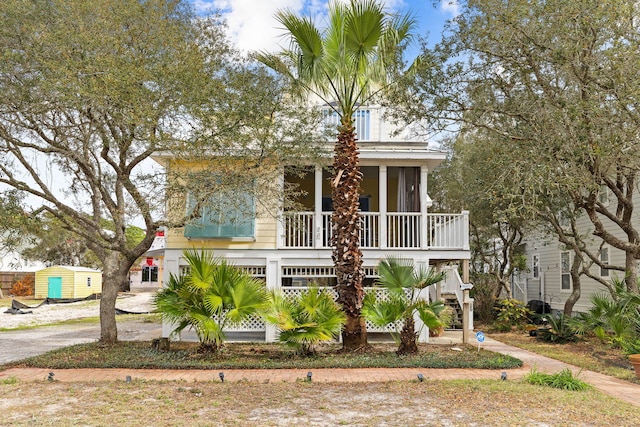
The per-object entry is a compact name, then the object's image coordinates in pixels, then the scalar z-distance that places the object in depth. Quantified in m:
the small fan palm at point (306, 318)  11.60
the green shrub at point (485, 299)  21.69
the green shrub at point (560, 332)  15.60
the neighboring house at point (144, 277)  54.74
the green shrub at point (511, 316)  19.14
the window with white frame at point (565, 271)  22.81
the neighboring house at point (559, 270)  20.05
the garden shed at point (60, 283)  39.47
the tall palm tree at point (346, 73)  11.94
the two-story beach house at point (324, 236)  15.40
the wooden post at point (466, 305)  14.68
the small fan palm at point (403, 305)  12.05
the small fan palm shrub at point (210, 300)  11.61
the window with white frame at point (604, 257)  20.58
